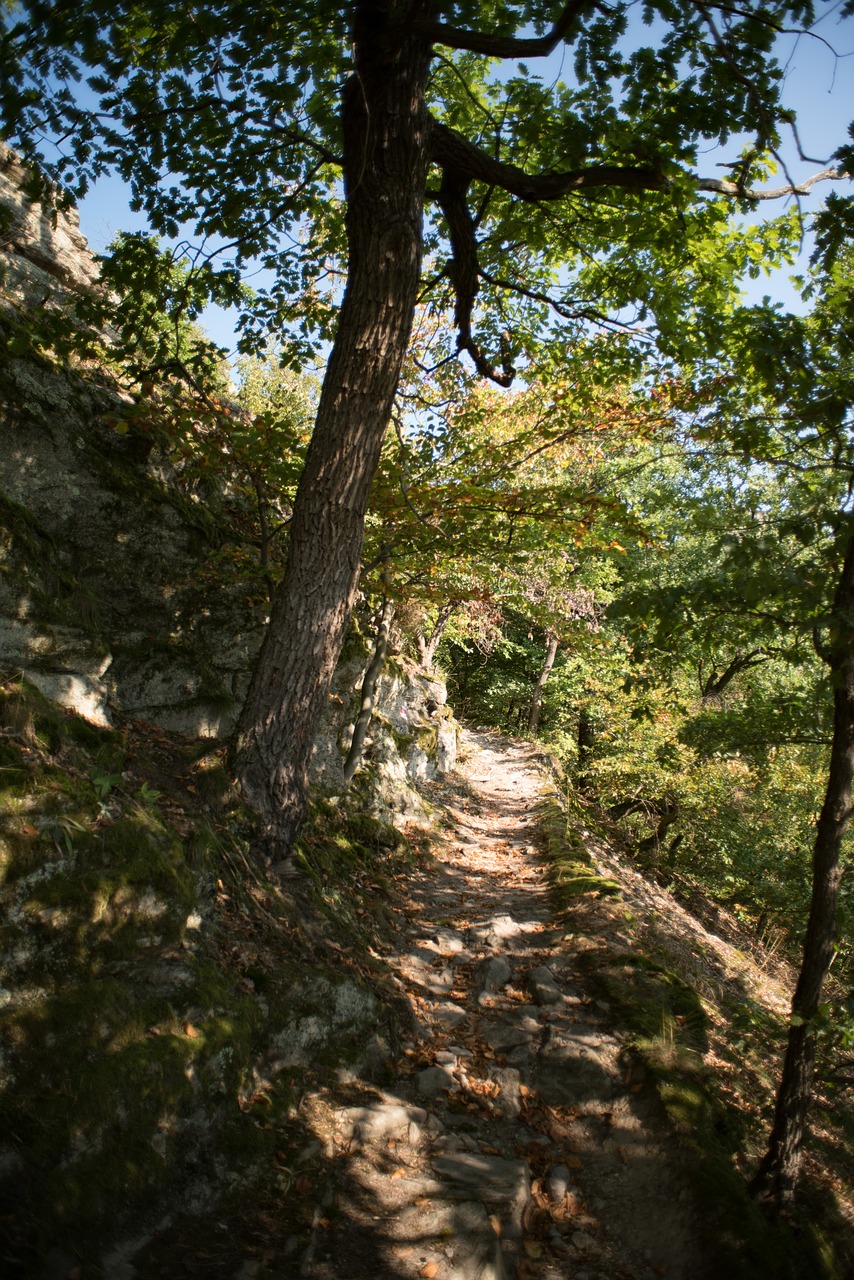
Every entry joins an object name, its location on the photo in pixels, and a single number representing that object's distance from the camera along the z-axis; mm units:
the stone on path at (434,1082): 3938
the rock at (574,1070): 4148
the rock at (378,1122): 3453
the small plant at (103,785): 3650
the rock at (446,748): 15031
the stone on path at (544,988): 5051
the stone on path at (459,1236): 2840
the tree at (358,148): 4305
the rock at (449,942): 5750
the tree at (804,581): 3287
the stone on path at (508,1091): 3982
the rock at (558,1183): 3443
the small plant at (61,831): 3170
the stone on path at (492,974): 5254
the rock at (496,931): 6020
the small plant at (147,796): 4051
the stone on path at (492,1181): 3188
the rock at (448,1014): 4719
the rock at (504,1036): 4562
